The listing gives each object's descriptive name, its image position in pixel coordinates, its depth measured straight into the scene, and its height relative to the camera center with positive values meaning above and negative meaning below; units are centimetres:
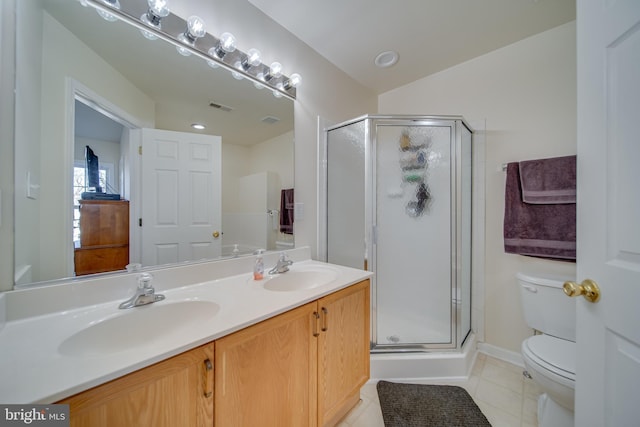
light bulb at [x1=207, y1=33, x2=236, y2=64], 124 +92
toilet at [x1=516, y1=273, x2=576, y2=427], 107 -74
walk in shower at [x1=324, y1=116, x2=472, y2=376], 178 -5
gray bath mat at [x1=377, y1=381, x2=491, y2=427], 126 -116
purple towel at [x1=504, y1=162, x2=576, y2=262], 149 -9
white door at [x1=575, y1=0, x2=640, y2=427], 56 +1
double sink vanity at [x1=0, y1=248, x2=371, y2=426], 54 -41
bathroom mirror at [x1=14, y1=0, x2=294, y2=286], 80 +44
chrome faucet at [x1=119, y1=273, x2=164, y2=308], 86 -32
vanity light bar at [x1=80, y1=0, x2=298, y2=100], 100 +88
